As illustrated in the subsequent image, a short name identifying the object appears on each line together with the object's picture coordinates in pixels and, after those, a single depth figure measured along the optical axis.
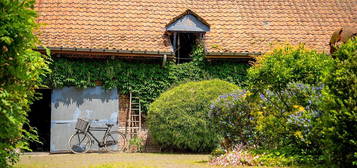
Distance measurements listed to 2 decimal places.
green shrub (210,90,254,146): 12.04
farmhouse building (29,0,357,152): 16.88
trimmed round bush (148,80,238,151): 15.02
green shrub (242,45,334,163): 9.65
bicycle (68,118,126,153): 16.22
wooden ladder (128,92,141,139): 17.11
